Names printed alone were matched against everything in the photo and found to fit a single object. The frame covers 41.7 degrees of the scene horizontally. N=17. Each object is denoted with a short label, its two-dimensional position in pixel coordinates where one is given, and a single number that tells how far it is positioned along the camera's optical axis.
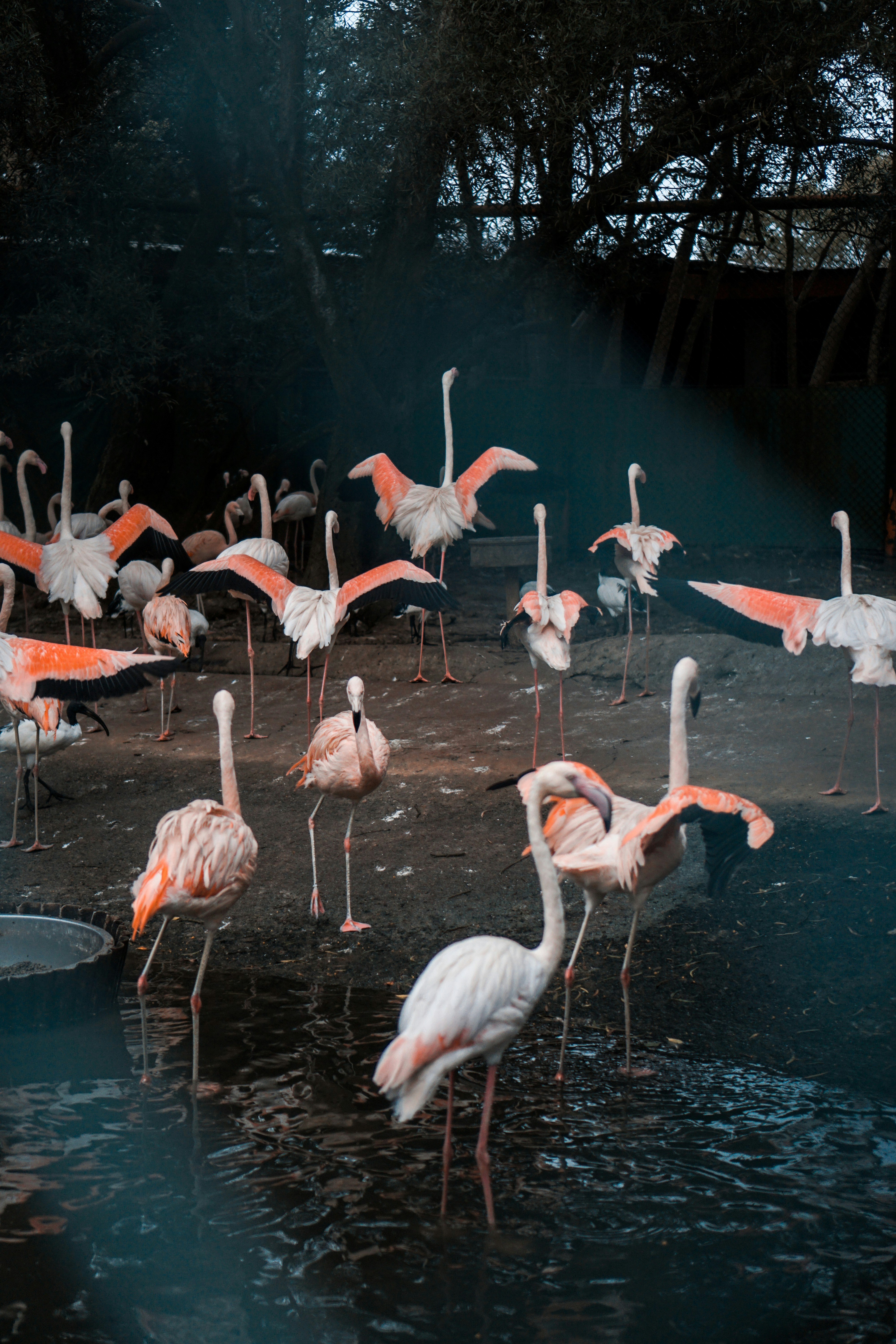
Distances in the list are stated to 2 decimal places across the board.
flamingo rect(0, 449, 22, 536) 9.16
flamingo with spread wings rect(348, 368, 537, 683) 8.15
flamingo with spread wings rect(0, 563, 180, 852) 4.52
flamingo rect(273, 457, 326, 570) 11.49
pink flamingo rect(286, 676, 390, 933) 4.76
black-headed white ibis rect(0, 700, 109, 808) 5.97
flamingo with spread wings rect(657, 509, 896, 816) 5.09
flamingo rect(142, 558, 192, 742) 7.29
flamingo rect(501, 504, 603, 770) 5.99
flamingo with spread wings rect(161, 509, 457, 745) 6.21
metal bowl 3.51
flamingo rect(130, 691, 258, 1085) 3.63
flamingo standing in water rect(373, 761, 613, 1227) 2.78
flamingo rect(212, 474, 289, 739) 7.77
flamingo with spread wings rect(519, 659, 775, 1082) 3.22
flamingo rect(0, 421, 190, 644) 7.54
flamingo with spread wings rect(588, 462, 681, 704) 7.26
